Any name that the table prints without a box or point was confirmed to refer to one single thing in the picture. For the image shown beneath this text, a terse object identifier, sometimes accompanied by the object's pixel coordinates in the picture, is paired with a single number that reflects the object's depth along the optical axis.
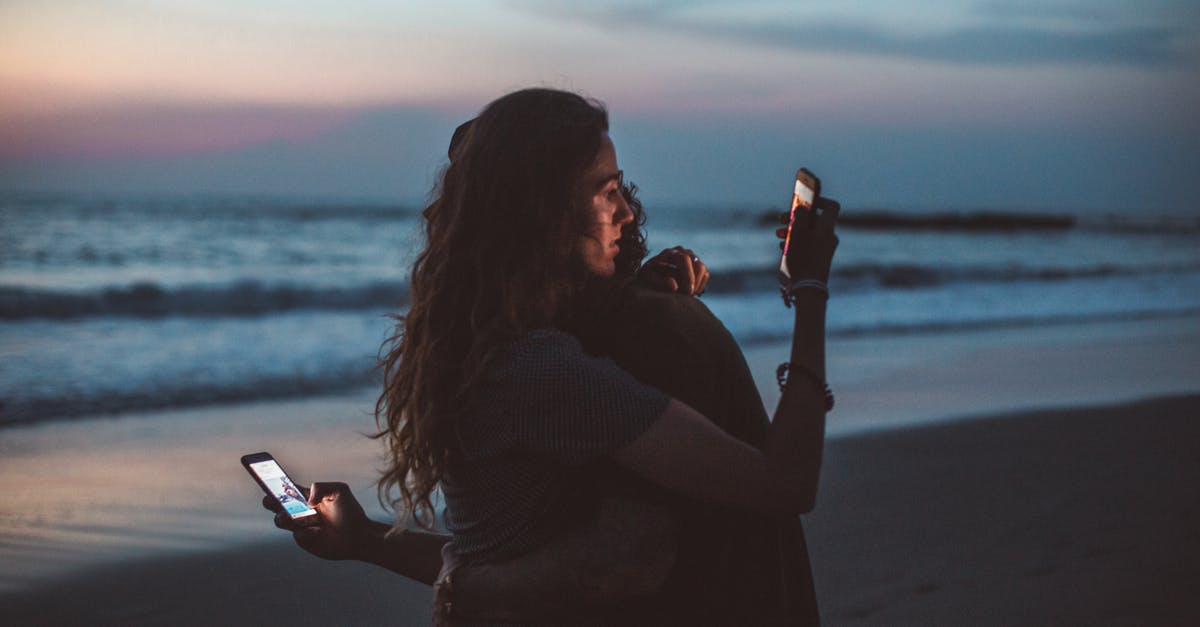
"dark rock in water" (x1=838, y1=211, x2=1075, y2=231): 49.75
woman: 1.81
